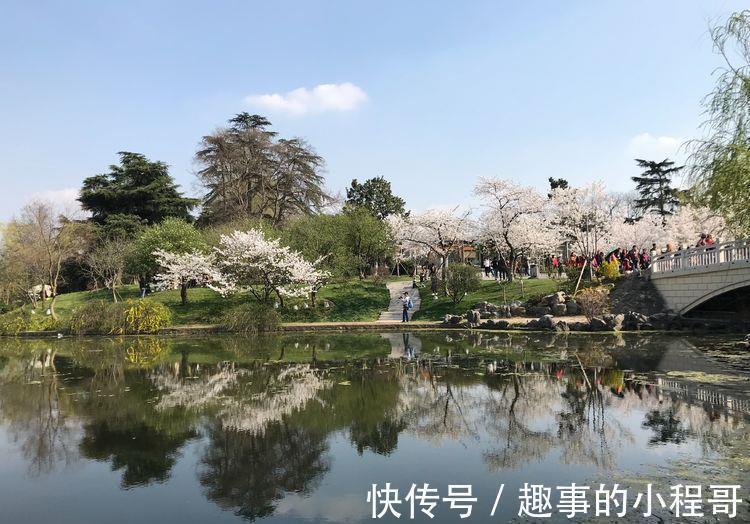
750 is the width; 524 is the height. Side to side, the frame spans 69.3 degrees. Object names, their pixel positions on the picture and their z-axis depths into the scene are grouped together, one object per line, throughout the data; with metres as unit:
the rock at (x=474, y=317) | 26.80
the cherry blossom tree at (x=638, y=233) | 43.72
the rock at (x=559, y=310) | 26.62
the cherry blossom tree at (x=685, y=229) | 41.50
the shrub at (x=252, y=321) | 28.58
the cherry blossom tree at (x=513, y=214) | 32.91
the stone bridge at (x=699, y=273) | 20.58
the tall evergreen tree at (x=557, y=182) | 76.61
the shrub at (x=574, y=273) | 31.02
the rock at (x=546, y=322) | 24.52
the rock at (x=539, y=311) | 27.11
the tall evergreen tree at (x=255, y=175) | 47.56
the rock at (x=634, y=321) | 23.56
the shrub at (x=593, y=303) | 25.23
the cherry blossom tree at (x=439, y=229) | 38.97
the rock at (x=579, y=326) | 23.89
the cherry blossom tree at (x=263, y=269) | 30.61
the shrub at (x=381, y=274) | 44.40
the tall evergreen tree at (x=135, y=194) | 44.97
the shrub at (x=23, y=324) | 30.19
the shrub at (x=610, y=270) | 29.09
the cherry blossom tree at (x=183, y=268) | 33.19
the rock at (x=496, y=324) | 25.84
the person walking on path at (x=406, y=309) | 29.11
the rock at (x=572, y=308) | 26.66
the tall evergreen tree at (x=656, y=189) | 57.56
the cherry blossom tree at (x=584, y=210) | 34.03
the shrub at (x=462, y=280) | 30.14
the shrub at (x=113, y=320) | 29.03
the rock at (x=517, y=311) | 27.66
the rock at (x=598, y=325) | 23.61
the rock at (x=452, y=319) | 27.25
